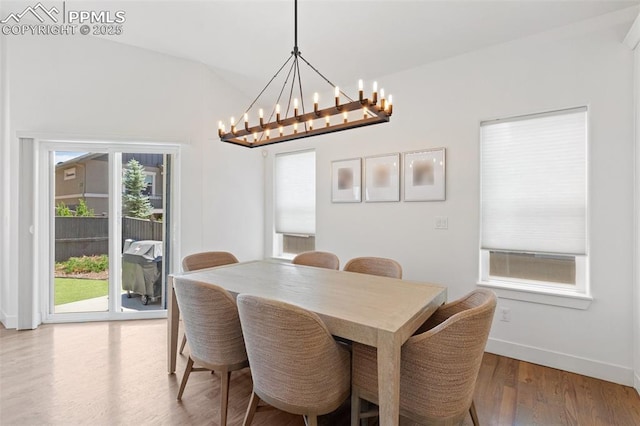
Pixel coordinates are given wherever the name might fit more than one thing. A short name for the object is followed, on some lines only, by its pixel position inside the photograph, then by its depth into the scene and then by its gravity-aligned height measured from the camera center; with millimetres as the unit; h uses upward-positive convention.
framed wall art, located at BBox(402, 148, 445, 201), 3018 +401
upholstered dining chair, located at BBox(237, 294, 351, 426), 1323 -674
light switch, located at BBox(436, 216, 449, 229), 2992 -87
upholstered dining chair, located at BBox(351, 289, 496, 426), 1312 -702
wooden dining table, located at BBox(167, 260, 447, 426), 1283 -504
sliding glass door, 3479 -194
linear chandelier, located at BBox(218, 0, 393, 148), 1742 +613
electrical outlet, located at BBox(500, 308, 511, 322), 2699 -916
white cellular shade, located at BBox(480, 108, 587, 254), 2432 +266
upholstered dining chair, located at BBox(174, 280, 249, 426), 1727 -689
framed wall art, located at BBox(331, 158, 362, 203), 3559 +398
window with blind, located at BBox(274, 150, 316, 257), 4097 +152
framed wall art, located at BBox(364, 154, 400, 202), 3287 +404
